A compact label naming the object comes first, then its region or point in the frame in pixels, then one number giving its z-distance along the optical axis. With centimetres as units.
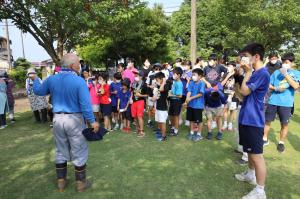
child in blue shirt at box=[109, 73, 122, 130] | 771
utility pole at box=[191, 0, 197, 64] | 1266
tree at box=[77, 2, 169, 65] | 2050
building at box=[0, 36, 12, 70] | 4446
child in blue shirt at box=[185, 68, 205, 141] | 653
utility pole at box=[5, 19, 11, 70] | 2851
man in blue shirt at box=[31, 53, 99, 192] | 406
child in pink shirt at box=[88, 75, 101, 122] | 782
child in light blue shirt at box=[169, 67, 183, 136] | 682
